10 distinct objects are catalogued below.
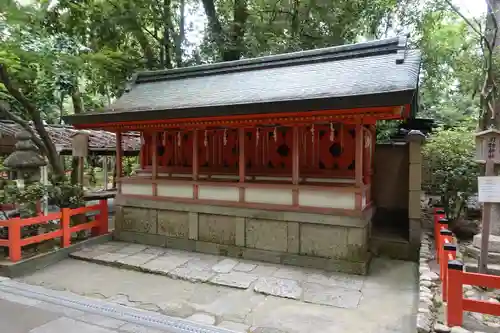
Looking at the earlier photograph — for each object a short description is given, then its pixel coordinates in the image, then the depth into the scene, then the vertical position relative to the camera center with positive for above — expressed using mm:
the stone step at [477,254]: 5664 -1701
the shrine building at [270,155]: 6012 +66
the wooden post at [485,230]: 4832 -1056
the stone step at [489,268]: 5352 -1807
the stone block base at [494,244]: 5801 -1493
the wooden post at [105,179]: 15875 -1078
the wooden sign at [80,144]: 8883 +330
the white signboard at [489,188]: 4664 -416
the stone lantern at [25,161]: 7547 -114
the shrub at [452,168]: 7672 -222
